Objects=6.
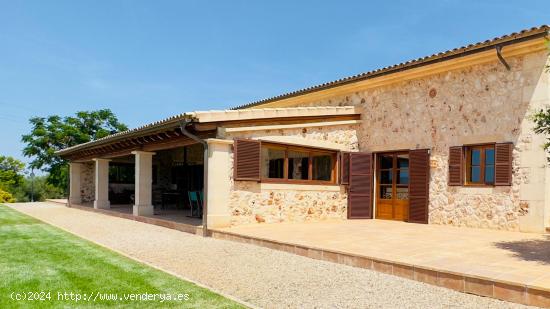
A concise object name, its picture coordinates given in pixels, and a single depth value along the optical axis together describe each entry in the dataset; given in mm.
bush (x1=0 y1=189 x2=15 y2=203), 26625
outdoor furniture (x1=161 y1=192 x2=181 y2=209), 14575
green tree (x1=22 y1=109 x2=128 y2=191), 26047
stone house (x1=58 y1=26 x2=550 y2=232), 8070
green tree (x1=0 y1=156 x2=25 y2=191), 32594
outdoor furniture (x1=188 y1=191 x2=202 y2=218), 10559
